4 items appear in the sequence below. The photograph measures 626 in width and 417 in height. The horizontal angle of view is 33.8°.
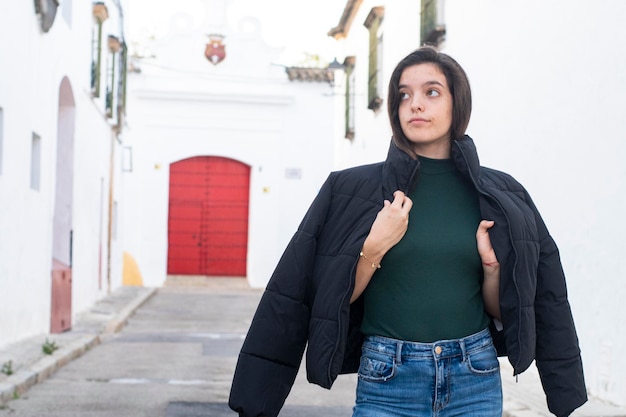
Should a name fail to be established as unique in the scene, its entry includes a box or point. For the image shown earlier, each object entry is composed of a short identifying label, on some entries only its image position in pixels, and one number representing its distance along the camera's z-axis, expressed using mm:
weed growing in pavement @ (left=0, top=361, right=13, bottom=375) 8609
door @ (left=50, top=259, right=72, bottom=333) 12969
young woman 2982
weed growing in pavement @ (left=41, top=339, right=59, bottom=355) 10328
